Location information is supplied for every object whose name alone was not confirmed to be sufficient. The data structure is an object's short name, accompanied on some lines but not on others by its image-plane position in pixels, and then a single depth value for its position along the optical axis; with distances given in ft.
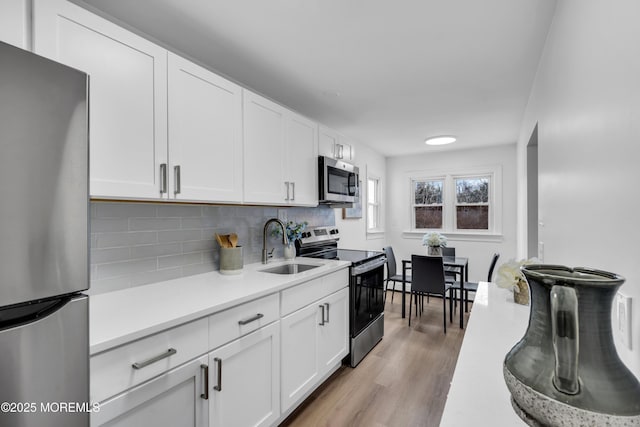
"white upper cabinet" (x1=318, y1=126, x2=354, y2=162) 9.72
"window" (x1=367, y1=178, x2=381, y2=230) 16.84
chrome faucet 8.11
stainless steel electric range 8.76
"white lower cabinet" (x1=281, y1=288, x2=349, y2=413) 6.24
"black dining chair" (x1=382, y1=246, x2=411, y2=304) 13.83
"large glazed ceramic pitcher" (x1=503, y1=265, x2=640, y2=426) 1.45
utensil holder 6.79
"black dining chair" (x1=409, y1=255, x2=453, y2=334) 11.28
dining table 11.64
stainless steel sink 8.48
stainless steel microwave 9.41
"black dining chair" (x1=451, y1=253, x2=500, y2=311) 12.04
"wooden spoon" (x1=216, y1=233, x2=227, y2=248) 6.97
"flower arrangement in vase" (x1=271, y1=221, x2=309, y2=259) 8.83
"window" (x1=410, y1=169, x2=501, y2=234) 15.80
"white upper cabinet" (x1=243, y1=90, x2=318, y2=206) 6.93
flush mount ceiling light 13.24
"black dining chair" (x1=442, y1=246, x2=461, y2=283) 14.61
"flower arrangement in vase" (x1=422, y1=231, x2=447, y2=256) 12.73
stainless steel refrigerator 2.17
